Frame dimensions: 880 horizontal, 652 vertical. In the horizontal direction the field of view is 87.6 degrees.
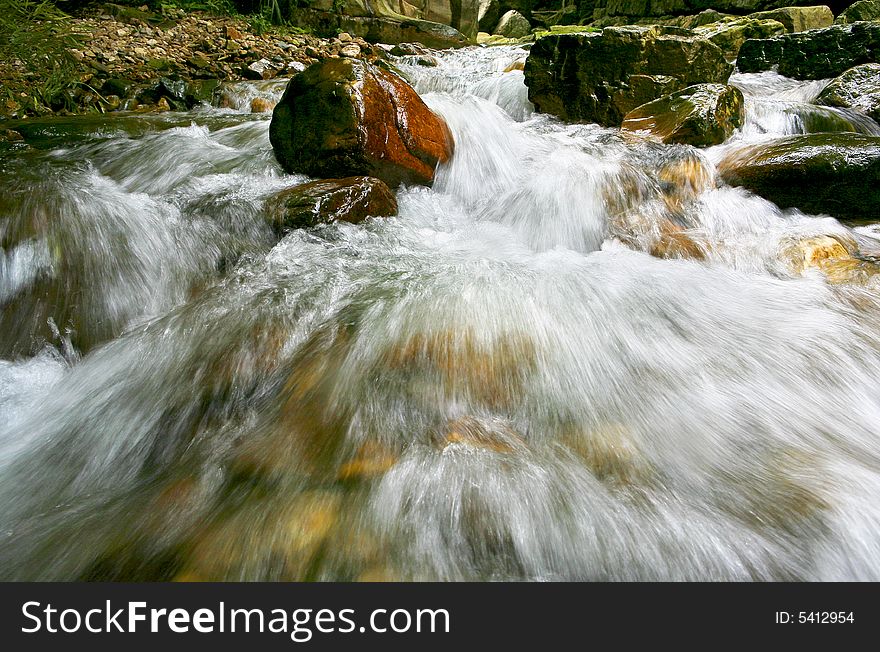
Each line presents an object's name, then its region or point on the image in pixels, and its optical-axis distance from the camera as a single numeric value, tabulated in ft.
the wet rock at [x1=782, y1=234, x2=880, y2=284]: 10.74
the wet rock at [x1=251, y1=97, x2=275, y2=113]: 25.21
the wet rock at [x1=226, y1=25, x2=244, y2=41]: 36.15
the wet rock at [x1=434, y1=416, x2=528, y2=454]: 6.30
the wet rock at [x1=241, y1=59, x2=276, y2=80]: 31.09
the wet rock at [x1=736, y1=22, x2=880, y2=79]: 24.25
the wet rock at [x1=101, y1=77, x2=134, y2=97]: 24.62
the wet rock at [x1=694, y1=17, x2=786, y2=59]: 32.30
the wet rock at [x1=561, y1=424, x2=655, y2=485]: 5.87
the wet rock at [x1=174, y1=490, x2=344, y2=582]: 4.70
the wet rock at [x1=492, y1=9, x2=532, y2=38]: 69.67
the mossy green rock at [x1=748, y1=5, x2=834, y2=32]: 42.24
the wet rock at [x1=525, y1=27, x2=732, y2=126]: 20.70
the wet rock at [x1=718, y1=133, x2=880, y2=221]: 13.47
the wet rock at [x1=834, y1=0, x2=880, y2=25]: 39.58
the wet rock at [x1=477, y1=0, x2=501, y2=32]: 72.13
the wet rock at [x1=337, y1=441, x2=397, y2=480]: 5.87
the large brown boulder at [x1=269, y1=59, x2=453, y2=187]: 13.60
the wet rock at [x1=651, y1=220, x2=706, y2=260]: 12.30
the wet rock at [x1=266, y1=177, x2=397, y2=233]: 12.24
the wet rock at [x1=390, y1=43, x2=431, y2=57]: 42.52
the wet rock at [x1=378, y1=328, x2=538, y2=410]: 7.30
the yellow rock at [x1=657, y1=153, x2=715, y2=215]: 14.67
